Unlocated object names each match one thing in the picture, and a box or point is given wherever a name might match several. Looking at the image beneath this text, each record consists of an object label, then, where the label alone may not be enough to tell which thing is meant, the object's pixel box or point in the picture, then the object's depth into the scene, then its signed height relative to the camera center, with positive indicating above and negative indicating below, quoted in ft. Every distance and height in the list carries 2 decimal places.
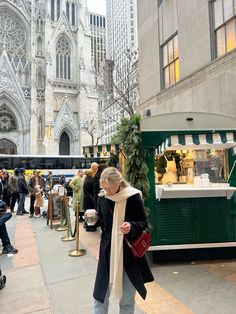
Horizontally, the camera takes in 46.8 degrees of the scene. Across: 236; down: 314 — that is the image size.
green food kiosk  17.83 -2.18
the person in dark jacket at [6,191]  38.27 -2.83
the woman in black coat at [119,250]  8.98 -2.71
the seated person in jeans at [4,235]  20.07 -5.09
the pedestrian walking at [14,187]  40.70 -2.43
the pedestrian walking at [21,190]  39.19 -2.77
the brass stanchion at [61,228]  28.96 -6.23
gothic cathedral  129.18 +46.72
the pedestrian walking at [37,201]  37.65 -4.32
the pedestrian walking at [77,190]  31.27 -2.31
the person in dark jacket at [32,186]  38.77 -2.28
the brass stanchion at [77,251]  20.27 -6.20
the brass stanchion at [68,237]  24.63 -6.21
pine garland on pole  17.95 +0.63
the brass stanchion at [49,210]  31.18 -4.67
